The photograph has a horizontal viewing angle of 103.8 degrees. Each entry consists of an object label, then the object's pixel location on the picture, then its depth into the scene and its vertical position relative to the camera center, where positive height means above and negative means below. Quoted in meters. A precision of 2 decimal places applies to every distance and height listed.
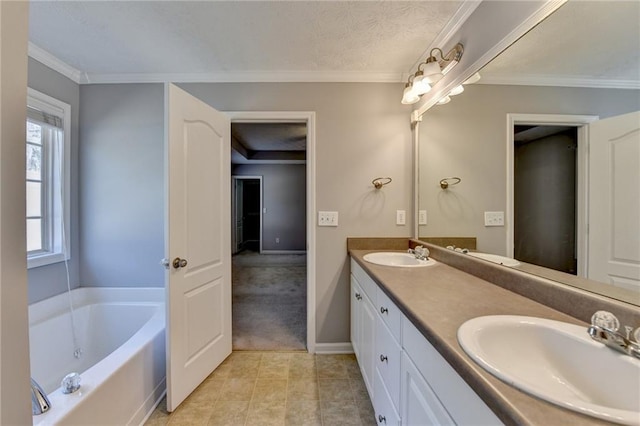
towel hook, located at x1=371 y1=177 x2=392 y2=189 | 2.11 +0.26
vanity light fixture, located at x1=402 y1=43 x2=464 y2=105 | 1.51 +0.91
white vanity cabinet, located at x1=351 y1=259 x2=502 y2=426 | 0.63 -0.56
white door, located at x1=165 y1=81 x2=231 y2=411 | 1.52 -0.21
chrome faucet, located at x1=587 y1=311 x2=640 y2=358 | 0.61 -0.31
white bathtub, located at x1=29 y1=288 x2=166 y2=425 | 1.12 -0.86
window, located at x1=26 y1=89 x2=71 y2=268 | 1.88 +0.25
